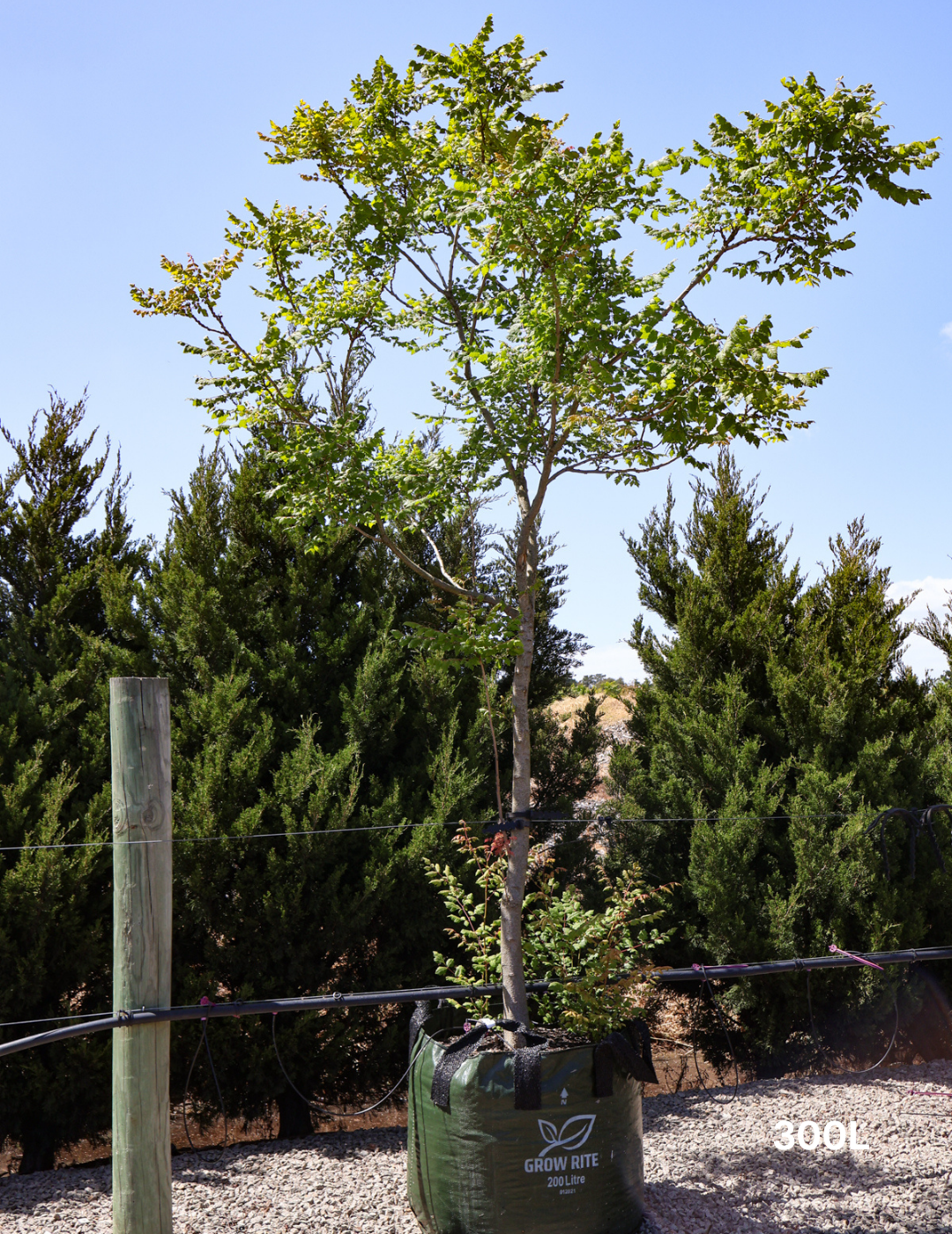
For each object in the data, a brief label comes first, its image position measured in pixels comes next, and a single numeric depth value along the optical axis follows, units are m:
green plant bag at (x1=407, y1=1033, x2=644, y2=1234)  3.08
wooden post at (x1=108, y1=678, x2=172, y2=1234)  3.20
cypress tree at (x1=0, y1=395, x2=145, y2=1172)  4.42
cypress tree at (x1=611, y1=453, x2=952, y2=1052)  5.51
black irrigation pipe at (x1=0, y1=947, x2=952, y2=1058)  3.20
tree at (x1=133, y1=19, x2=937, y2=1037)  3.05
